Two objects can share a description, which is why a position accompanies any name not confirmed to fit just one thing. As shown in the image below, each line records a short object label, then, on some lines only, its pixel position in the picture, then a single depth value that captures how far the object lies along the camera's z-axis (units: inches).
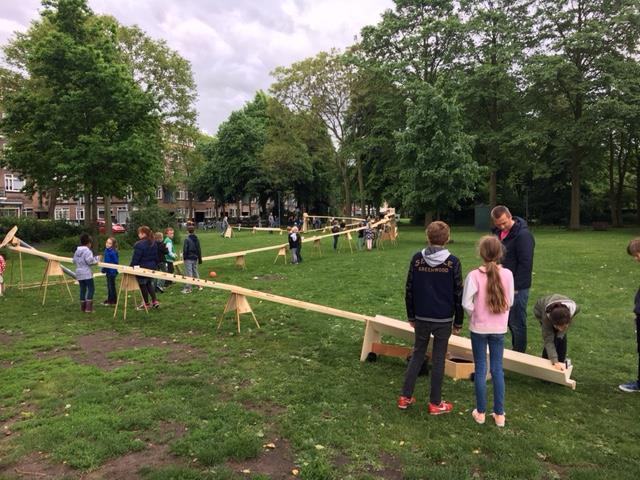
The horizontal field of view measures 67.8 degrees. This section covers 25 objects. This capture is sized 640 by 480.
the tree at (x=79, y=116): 797.2
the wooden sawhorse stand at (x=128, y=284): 357.7
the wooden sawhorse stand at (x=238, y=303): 309.3
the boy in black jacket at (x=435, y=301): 178.4
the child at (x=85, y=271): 374.0
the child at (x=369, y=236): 875.4
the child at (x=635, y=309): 203.0
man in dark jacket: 221.0
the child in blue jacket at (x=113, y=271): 410.3
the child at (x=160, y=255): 428.8
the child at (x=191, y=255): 474.0
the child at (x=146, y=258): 386.6
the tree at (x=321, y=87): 1545.3
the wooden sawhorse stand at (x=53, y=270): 423.8
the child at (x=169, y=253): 493.6
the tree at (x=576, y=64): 1165.7
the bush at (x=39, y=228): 1072.9
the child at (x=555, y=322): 201.5
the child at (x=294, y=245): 685.3
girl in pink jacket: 172.4
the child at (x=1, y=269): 419.4
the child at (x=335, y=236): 895.4
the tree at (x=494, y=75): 1284.4
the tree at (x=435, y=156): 904.9
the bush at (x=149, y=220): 1035.3
